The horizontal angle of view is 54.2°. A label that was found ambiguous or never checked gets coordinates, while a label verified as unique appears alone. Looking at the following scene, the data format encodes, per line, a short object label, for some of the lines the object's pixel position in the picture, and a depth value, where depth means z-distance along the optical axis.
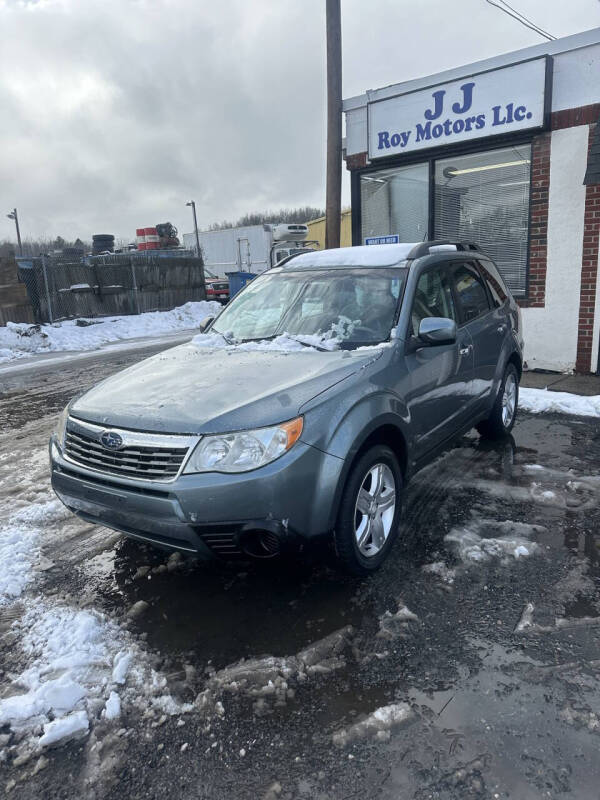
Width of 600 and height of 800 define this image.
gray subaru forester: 2.79
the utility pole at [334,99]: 10.14
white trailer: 32.12
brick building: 8.02
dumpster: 21.80
